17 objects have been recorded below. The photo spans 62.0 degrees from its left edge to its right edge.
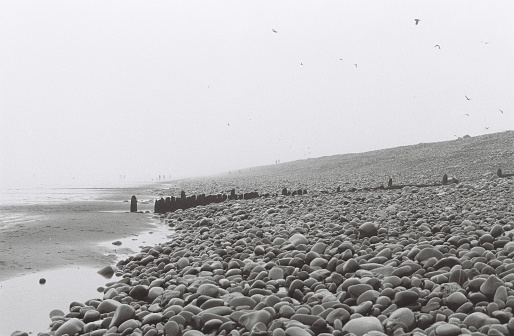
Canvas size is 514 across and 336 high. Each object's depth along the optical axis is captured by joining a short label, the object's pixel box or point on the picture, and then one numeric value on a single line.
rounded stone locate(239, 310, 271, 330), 4.22
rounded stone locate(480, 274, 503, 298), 4.23
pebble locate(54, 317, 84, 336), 4.53
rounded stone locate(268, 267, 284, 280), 5.67
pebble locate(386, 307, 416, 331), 3.92
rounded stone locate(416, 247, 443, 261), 5.49
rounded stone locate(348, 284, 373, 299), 4.71
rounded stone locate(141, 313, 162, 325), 4.53
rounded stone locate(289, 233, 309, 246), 7.04
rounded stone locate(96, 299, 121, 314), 5.08
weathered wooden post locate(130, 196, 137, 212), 17.16
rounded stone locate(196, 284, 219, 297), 5.15
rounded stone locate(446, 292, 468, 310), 4.19
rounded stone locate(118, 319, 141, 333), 4.40
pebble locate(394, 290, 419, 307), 4.33
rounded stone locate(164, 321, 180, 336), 4.21
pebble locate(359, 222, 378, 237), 7.25
